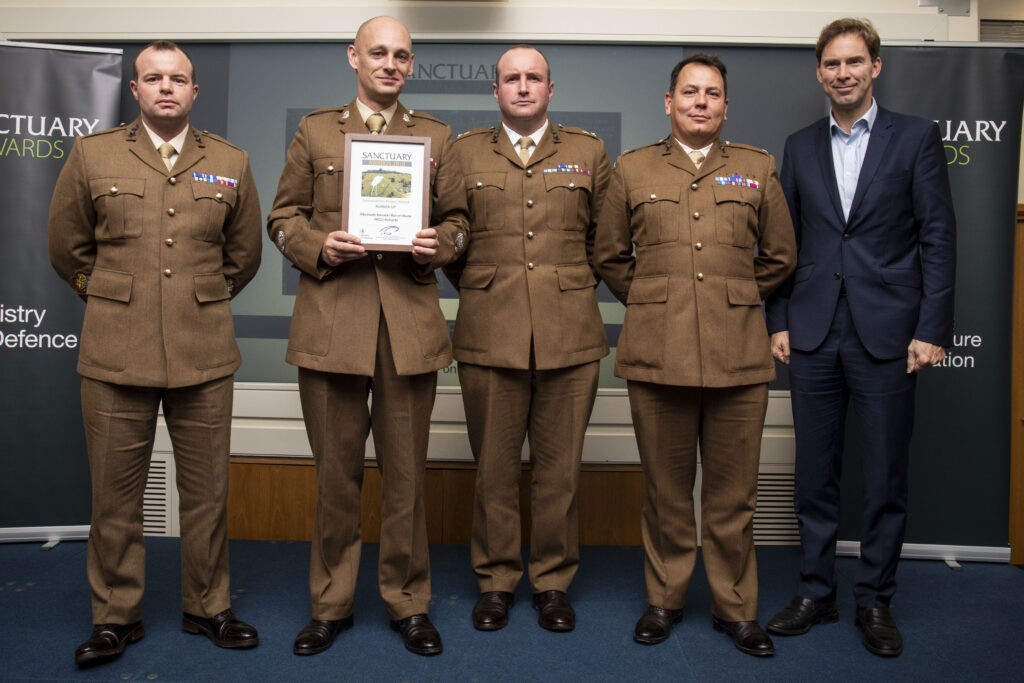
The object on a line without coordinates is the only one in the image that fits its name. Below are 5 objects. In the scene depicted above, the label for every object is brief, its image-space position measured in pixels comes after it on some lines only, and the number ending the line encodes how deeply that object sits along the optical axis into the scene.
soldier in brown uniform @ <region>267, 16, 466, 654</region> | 2.33
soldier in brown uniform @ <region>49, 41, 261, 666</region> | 2.32
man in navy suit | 2.51
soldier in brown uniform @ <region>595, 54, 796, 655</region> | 2.44
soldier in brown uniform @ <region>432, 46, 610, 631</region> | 2.56
